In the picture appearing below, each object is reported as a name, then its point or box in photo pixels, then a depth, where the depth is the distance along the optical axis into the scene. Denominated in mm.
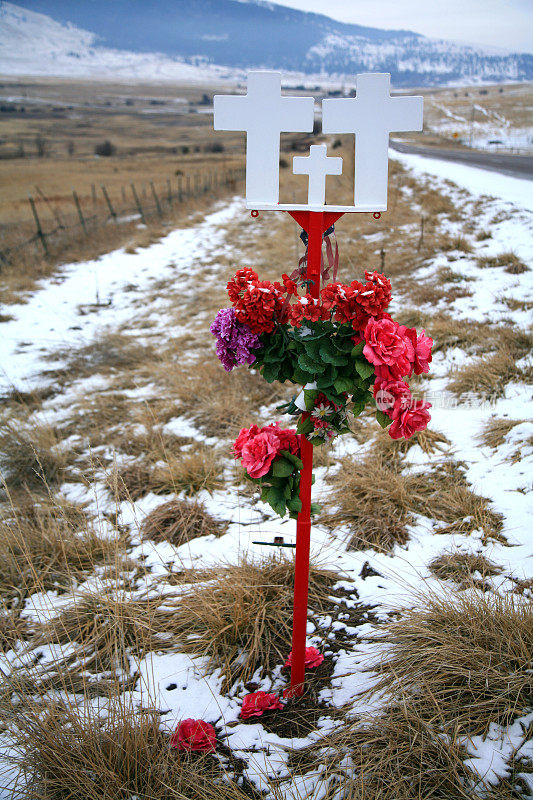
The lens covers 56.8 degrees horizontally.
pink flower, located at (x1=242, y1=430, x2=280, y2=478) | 1634
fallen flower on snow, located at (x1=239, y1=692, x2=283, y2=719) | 1806
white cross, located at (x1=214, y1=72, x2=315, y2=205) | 1474
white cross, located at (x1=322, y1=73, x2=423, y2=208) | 1447
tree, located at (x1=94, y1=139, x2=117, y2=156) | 38500
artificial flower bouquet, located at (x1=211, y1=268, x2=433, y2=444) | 1420
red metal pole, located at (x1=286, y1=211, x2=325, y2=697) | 1742
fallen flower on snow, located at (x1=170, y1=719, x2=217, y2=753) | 1653
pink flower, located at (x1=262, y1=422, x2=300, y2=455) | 1758
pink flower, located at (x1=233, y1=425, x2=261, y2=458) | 1713
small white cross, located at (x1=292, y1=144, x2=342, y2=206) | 1499
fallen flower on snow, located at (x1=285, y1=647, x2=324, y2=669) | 1988
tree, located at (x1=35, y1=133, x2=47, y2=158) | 36344
